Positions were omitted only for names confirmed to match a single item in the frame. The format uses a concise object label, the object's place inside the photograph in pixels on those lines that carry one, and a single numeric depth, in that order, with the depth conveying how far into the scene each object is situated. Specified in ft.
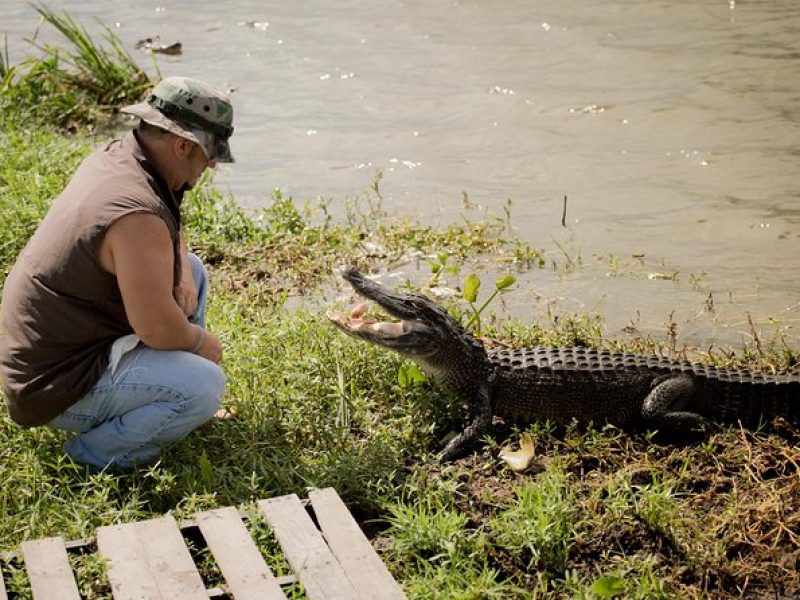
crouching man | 15.14
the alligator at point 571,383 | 17.81
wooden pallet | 13.61
